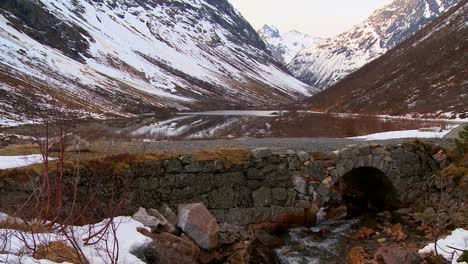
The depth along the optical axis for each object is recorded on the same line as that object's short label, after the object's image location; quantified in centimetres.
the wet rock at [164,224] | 1116
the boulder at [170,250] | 905
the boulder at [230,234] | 1182
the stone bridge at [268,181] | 1351
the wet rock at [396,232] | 1498
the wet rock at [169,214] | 1213
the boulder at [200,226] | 1128
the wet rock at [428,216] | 1569
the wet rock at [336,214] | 1777
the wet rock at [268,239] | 1414
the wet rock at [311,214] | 1631
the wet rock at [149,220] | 1090
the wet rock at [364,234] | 1524
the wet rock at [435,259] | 1005
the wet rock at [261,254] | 1186
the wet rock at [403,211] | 1772
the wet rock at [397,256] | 1016
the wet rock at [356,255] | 1265
